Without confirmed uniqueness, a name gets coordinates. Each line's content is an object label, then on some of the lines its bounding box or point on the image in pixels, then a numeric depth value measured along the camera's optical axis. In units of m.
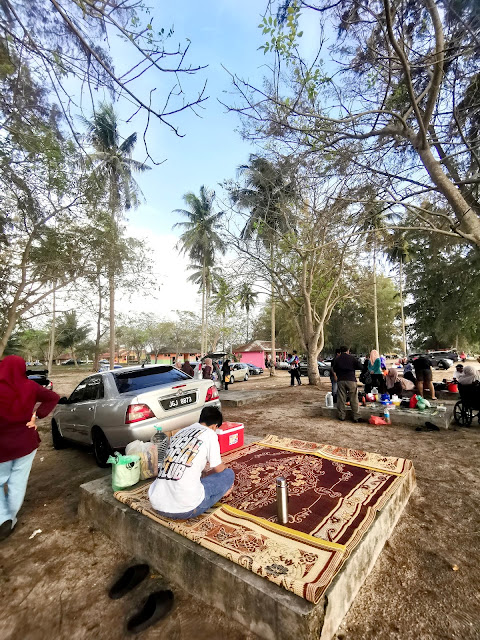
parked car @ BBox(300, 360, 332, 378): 26.56
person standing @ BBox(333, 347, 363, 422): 7.44
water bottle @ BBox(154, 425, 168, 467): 3.83
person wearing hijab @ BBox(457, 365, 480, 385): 6.61
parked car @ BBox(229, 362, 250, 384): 25.42
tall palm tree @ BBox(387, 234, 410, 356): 33.47
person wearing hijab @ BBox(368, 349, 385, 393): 9.78
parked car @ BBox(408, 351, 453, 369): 27.73
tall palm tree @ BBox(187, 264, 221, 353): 33.62
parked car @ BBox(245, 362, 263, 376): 31.98
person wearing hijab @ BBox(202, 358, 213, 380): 12.95
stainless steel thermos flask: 2.72
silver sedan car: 4.41
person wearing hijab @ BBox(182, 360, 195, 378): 13.49
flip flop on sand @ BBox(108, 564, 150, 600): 2.37
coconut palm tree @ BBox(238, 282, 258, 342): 15.69
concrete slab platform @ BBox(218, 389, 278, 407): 10.93
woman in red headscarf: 3.23
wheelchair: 6.55
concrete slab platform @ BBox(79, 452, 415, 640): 1.81
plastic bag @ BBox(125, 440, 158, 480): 3.69
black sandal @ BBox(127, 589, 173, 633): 2.07
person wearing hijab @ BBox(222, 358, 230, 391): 15.91
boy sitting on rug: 2.63
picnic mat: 2.14
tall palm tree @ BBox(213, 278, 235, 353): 14.73
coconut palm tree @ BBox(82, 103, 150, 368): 21.29
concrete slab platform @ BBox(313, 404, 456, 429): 6.71
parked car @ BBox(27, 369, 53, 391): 13.59
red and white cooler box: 4.60
